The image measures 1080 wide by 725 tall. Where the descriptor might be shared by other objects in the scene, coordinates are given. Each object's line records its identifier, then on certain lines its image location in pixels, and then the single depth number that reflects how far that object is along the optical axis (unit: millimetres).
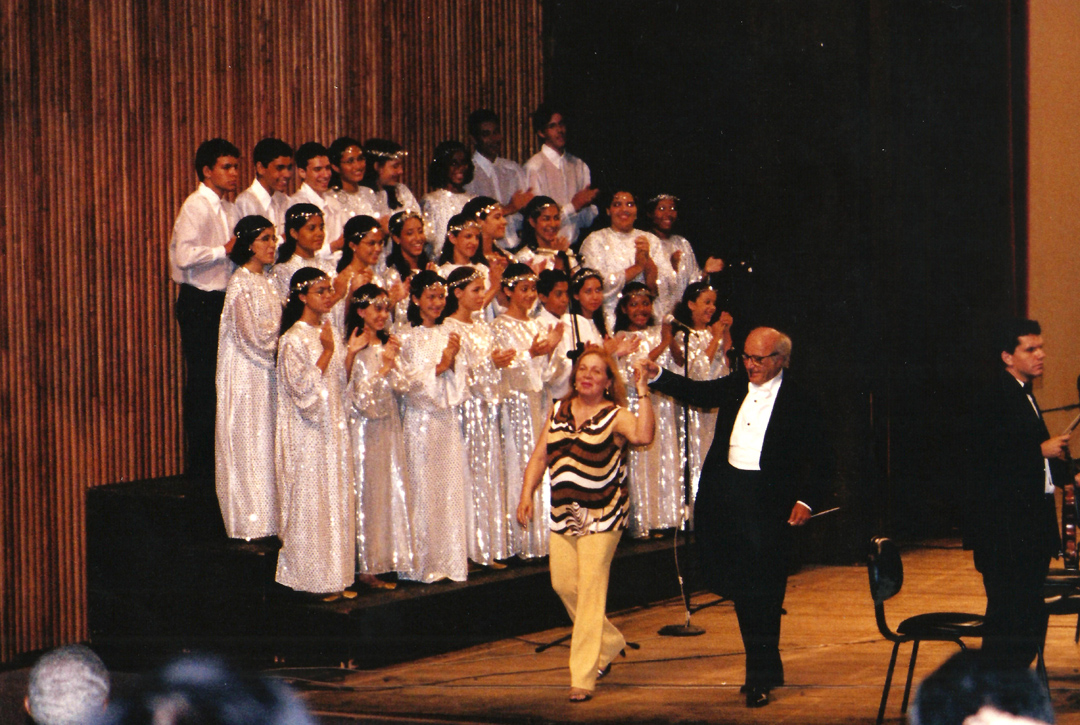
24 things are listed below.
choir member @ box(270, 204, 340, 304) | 14539
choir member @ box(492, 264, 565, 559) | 15500
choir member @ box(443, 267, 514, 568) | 14984
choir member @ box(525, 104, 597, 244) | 19297
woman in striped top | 11859
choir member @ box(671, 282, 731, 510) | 17328
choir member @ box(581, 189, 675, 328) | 17703
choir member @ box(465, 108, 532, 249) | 18781
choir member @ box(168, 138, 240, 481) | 14969
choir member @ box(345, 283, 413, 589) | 14094
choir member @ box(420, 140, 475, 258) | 17047
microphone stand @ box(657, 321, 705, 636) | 14531
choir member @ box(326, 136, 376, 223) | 16219
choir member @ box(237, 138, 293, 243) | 15648
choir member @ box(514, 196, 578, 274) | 16875
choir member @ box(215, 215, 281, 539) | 14211
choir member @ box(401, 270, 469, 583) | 14445
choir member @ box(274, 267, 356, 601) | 13562
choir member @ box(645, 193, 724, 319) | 18406
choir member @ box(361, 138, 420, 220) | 16578
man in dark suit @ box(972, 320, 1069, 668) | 10656
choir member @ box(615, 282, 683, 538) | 16844
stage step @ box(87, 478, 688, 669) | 13398
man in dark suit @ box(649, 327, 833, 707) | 11703
